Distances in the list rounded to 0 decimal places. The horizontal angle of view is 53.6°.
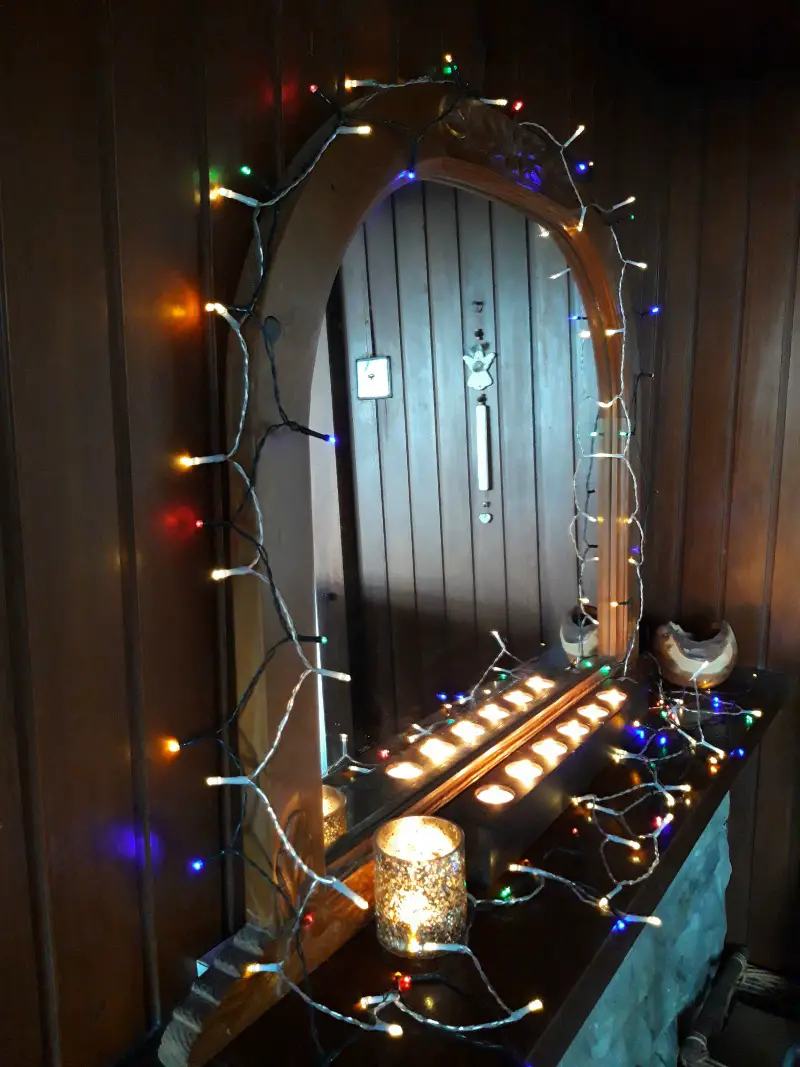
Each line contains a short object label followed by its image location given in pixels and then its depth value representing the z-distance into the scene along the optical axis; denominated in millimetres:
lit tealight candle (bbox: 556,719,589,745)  1229
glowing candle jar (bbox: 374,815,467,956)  818
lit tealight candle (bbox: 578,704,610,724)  1299
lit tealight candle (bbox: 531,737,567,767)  1155
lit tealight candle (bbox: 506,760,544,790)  1085
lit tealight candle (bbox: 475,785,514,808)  1030
